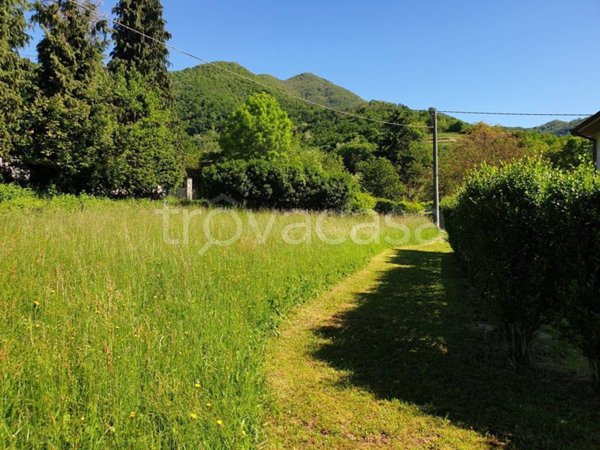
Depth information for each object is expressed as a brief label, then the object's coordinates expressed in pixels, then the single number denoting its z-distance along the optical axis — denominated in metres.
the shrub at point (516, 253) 3.82
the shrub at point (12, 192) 15.09
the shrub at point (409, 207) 33.34
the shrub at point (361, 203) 24.15
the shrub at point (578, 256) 3.21
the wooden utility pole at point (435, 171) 20.41
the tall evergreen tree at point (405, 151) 47.66
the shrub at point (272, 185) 21.66
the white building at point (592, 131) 9.12
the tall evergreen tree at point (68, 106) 17.78
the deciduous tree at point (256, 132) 37.75
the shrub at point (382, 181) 39.44
